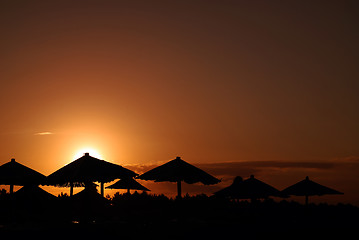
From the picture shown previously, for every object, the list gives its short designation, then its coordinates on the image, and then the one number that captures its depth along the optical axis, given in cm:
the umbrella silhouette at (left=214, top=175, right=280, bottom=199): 2498
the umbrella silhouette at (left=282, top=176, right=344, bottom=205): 2923
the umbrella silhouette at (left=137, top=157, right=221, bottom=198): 2395
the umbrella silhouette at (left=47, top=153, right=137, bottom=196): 2202
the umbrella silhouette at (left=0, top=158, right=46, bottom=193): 2535
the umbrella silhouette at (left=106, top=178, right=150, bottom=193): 3566
